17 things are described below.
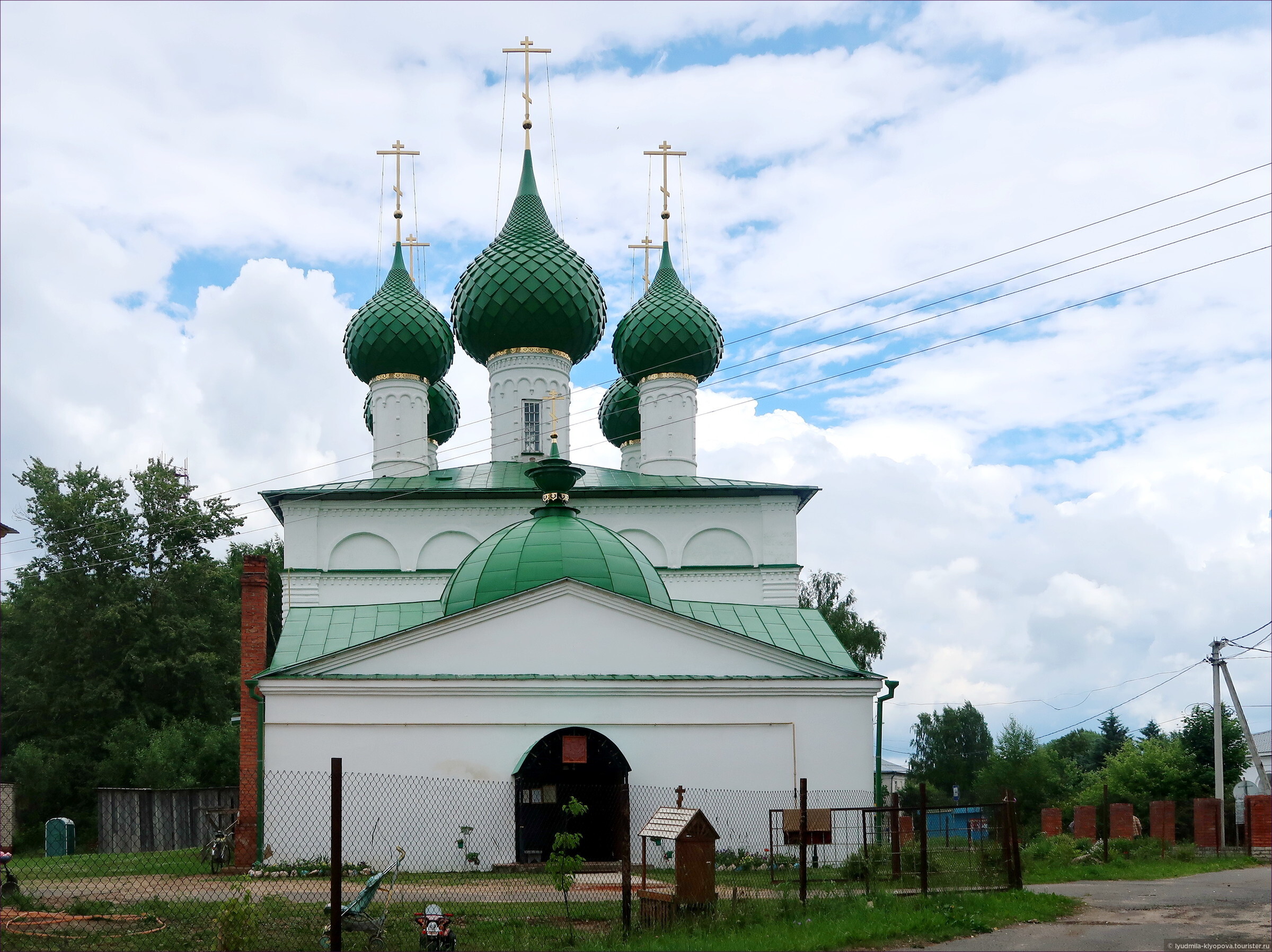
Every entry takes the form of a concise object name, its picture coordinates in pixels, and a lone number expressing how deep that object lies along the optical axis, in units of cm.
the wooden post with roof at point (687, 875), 1061
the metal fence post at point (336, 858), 847
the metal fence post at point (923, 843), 1146
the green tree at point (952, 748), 5775
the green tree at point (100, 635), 3195
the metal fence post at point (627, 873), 1003
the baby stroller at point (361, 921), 954
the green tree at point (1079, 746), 6206
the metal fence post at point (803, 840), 1130
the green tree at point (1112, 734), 5062
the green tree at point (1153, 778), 3011
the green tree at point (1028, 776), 4203
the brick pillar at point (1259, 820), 2253
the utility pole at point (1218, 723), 2445
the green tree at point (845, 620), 3950
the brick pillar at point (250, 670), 1614
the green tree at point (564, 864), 1041
